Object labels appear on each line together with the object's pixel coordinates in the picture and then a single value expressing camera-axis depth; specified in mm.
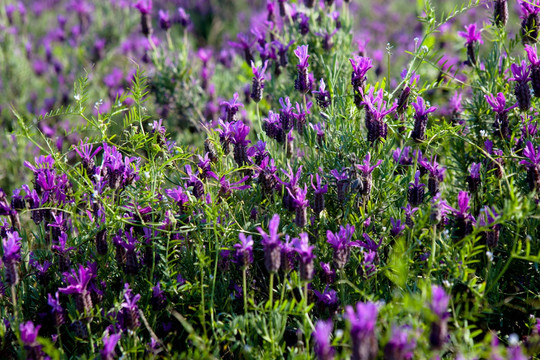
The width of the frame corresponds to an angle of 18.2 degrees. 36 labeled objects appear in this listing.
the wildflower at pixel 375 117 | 1612
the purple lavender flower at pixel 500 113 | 1645
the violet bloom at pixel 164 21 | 2078
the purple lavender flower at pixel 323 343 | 1423
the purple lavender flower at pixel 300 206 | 1566
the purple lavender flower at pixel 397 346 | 1418
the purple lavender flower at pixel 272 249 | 1504
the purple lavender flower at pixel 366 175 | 1590
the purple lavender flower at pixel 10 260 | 1541
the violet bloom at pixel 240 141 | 1649
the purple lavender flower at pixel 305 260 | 1506
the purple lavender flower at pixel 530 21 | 1696
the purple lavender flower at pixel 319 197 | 1598
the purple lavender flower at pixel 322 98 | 1682
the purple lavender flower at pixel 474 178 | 1617
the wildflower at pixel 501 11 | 1717
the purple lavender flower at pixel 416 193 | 1599
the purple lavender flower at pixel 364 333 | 1405
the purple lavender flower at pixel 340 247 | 1544
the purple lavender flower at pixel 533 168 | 1580
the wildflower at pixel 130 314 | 1542
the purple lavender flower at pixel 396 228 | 1606
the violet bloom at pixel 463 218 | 1566
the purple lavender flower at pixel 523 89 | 1614
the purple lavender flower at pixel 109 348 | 1505
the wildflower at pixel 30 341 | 1504
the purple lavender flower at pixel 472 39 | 1751
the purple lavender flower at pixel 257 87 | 1719
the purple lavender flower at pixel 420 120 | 1610
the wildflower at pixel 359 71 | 1647
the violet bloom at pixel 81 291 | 1543
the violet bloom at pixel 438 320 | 1418
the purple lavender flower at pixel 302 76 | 1681
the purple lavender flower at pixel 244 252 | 1537
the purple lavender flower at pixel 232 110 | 1703
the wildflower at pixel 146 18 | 2057
